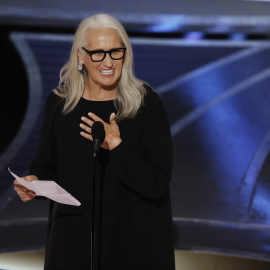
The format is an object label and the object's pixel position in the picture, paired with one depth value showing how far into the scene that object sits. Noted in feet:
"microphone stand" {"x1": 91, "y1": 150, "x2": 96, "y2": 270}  37.81
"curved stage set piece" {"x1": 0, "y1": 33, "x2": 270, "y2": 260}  45.10
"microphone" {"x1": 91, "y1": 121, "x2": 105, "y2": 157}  37.68
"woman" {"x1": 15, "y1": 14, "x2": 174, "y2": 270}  38.45
